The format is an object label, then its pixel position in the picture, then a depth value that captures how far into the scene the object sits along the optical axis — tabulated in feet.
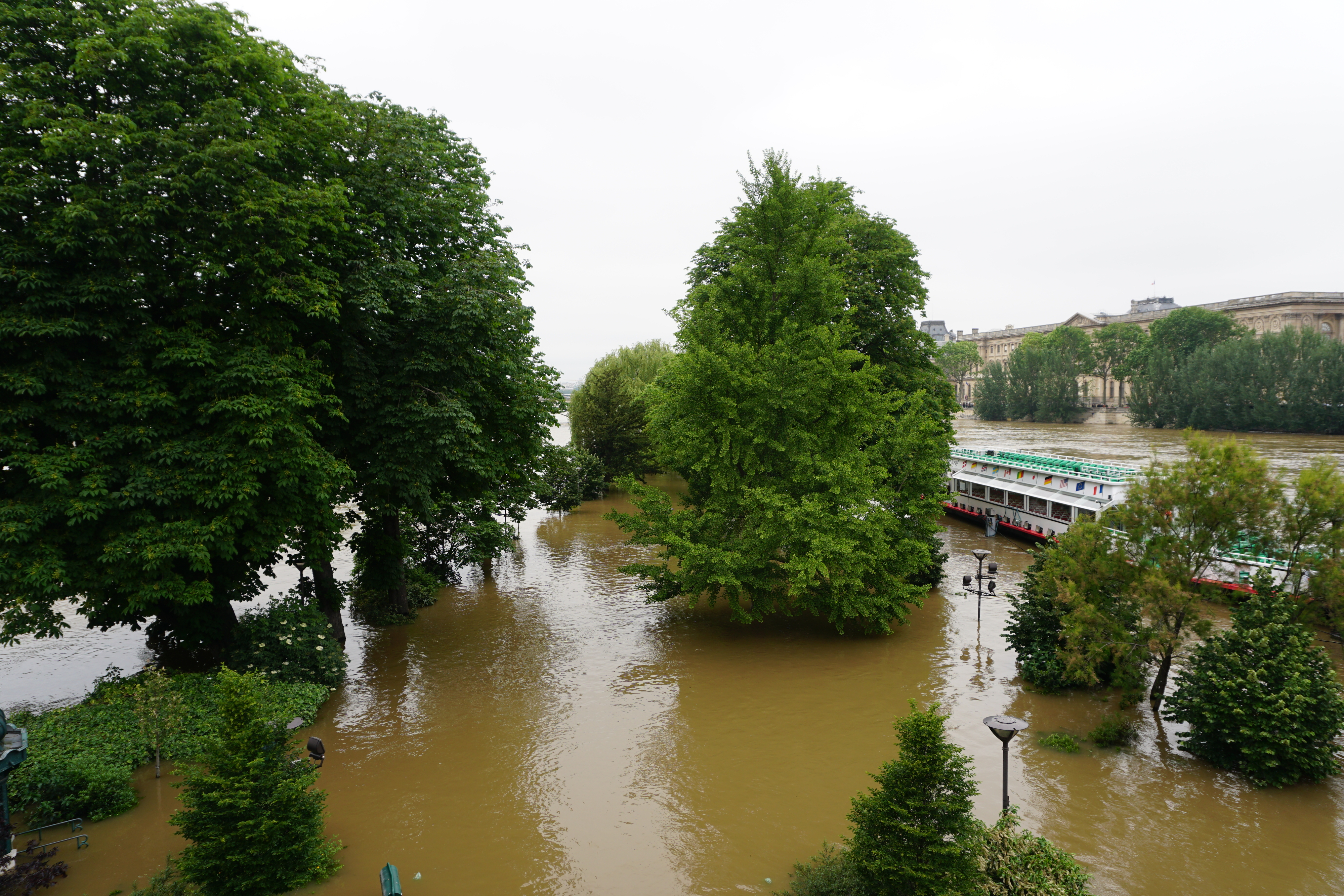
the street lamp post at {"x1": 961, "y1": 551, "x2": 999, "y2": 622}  63.70
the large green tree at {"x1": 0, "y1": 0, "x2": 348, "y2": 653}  38.37
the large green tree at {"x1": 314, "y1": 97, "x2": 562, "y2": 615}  52.16
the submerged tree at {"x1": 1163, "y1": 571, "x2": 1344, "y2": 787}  37.68
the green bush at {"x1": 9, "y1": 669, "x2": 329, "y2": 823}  35.55
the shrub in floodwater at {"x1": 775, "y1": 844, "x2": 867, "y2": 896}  28.76
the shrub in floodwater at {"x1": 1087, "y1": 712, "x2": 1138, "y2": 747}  44.37
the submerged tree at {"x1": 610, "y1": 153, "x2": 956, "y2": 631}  58.18
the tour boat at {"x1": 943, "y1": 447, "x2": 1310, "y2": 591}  100.12
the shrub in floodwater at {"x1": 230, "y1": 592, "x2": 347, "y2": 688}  49.01
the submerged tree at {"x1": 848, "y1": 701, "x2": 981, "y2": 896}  26.43
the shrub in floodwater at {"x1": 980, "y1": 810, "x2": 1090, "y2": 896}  27.17
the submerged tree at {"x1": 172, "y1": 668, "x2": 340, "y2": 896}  28.14
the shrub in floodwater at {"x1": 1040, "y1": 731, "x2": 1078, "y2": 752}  44.04
